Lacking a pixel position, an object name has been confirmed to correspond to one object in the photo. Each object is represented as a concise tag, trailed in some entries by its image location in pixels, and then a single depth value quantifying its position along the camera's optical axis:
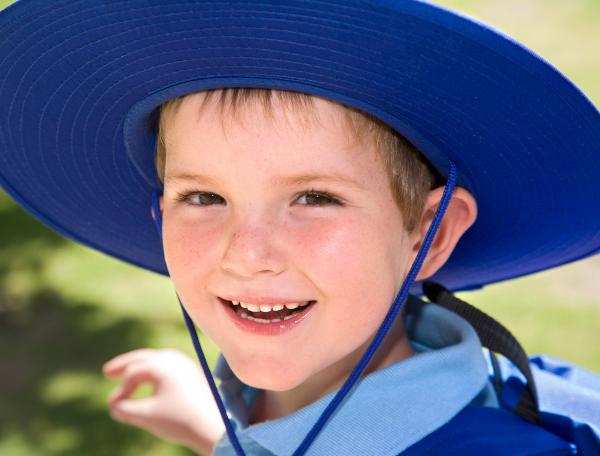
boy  0.72
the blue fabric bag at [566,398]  0.80
